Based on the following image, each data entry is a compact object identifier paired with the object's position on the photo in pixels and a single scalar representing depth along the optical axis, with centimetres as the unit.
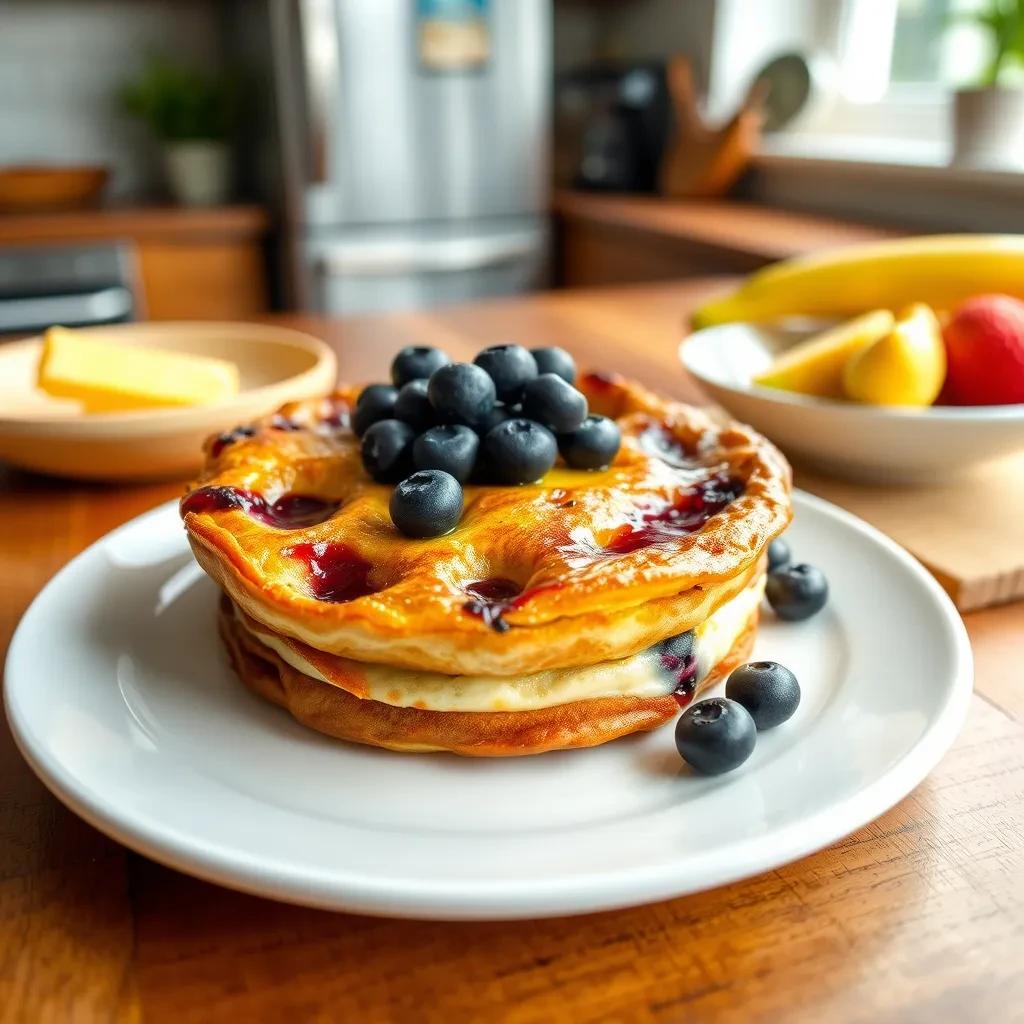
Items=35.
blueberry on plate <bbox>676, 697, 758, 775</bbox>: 33
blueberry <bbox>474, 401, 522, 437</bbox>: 40
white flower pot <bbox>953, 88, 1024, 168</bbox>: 111
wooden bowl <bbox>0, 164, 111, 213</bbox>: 148
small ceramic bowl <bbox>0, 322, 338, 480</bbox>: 49
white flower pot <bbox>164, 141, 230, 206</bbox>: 163
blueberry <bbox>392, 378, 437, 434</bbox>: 41
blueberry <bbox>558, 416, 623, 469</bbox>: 41
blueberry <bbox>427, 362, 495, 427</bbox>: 40
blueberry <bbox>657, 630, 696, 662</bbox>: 36
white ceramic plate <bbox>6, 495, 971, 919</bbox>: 30
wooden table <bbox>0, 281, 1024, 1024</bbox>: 30
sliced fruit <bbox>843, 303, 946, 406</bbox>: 50
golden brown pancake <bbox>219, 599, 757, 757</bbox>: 34
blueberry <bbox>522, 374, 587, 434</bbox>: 40
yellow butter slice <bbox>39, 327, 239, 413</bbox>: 52
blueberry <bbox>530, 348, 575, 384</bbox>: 43
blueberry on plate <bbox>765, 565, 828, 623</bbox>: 39
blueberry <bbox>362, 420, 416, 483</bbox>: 40
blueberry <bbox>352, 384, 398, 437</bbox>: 42
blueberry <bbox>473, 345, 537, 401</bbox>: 41
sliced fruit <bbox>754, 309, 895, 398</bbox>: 54
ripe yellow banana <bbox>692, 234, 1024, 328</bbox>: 60
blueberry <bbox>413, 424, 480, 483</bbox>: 39
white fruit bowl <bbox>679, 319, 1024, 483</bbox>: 47
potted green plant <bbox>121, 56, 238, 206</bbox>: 163
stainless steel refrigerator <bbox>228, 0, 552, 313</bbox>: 148
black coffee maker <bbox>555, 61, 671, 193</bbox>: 165
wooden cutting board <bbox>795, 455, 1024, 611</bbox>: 43
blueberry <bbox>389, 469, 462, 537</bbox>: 37
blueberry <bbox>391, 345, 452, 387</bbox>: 43
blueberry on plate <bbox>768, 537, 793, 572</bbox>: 41
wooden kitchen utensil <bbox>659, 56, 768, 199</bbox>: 147
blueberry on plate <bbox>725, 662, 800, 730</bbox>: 35
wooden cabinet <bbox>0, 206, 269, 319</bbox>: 147
